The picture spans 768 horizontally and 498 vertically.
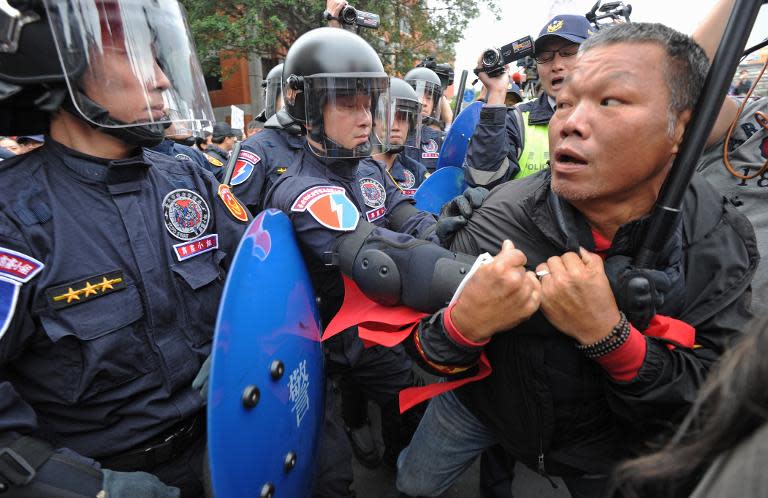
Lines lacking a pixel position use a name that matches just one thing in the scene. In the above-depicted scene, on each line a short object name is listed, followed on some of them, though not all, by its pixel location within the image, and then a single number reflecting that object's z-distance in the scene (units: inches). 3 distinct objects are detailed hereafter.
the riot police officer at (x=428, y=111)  193.3
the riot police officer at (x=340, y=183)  57.0
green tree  510.6
